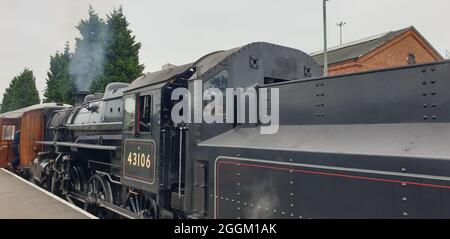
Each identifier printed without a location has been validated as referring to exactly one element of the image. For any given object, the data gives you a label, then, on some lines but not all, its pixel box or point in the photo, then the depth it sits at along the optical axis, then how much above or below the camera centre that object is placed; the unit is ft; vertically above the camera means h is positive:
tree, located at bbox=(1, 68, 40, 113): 152.87 +17.52
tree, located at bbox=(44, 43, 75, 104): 82.33 +15.11
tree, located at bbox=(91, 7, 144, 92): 72.13 +16.41
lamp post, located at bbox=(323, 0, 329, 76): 54.39 +16.59
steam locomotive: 8.05 -0.50
